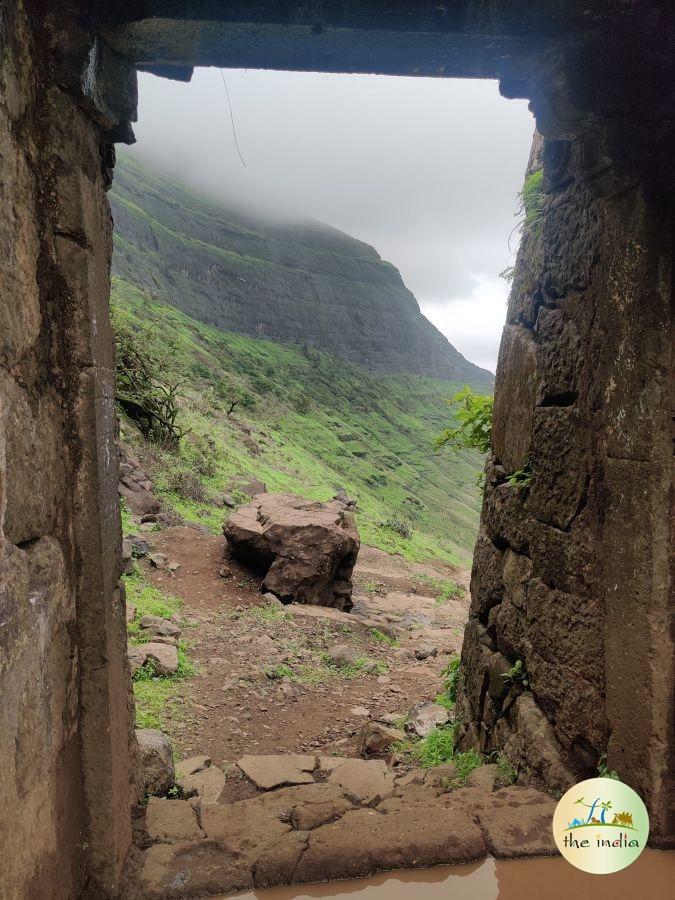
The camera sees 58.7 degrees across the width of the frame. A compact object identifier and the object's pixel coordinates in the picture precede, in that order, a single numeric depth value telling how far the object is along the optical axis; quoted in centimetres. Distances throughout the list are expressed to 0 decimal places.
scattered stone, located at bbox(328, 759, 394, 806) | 319
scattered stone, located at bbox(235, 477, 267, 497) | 1427
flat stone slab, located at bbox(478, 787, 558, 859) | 232
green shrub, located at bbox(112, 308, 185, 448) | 1388
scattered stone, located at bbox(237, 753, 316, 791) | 375
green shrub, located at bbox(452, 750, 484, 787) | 323
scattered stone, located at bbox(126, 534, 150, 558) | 860
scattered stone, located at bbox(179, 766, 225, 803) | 347
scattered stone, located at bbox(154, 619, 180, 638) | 641
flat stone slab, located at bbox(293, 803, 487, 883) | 224
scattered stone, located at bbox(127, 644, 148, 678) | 547
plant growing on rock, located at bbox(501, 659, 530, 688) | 312
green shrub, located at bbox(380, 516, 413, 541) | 1711
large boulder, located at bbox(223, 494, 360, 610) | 848
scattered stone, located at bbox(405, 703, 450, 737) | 457
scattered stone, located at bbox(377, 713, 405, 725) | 494
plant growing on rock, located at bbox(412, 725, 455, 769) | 399
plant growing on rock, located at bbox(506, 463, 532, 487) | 323
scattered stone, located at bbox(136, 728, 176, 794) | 301
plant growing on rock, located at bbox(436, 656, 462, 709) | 468
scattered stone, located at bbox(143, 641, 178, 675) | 550
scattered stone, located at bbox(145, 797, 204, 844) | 242
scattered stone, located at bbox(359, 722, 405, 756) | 438
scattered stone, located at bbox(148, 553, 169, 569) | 855
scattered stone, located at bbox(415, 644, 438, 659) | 739
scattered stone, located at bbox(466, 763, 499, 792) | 295
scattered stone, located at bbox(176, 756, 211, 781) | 388
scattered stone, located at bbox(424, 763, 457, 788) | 326
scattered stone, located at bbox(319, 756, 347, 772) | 387
